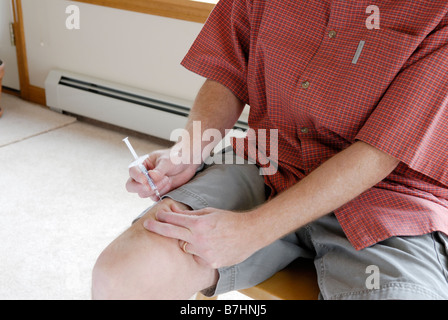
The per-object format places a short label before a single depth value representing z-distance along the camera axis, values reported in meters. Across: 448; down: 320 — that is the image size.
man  0.79
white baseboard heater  2.42
